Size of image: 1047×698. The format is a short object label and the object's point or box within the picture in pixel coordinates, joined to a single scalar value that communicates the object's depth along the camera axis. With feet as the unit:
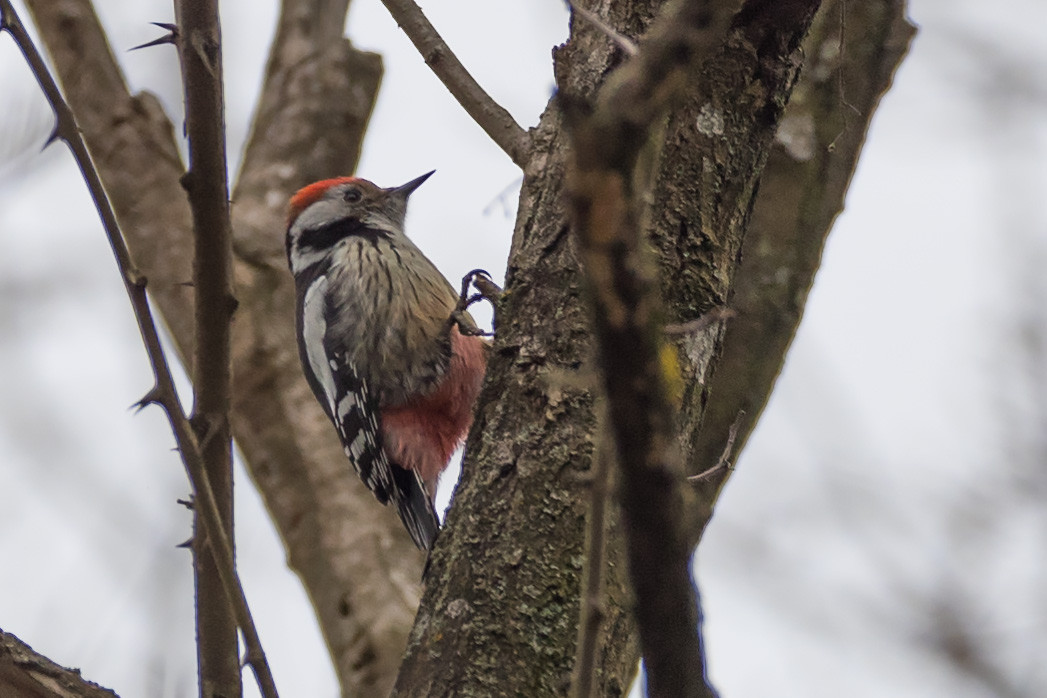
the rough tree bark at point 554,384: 16.96
